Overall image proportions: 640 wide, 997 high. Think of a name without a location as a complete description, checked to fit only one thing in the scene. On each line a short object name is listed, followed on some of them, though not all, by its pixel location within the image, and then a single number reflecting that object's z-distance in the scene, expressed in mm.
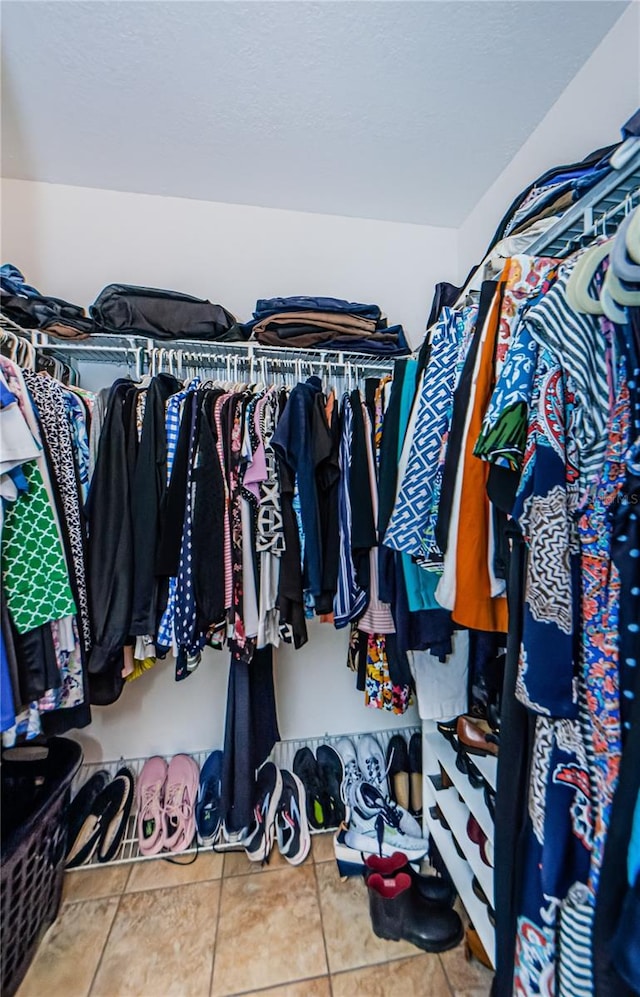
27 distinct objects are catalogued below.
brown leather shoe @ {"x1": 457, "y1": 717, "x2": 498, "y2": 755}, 1058
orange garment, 667
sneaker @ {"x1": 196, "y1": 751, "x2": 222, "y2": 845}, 1378
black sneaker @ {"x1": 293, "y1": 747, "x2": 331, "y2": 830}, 1418
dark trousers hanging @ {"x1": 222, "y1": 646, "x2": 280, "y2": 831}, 1290
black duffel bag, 1198
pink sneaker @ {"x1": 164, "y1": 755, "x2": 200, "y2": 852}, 1364
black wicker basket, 959
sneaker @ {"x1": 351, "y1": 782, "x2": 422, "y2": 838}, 1341
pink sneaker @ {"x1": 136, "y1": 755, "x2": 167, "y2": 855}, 1349
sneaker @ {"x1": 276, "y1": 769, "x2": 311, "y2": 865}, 1317
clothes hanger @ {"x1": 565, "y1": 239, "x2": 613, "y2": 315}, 483
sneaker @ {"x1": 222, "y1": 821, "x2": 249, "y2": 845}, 1357
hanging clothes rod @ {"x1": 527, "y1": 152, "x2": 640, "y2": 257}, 527
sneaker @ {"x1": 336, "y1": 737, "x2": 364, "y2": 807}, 1452
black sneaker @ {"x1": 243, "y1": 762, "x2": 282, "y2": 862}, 1313
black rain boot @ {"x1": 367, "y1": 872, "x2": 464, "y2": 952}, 1044
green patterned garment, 824
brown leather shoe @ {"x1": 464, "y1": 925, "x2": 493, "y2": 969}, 995
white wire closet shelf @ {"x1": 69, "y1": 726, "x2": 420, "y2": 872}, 1335
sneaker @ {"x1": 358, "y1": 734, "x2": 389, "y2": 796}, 1492
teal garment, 871
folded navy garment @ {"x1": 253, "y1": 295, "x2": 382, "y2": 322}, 1286
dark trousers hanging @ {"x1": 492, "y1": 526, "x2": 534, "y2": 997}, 570
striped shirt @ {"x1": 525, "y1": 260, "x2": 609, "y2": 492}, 492
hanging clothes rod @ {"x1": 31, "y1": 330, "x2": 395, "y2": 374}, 1236
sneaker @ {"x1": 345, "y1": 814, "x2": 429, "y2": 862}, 1261
